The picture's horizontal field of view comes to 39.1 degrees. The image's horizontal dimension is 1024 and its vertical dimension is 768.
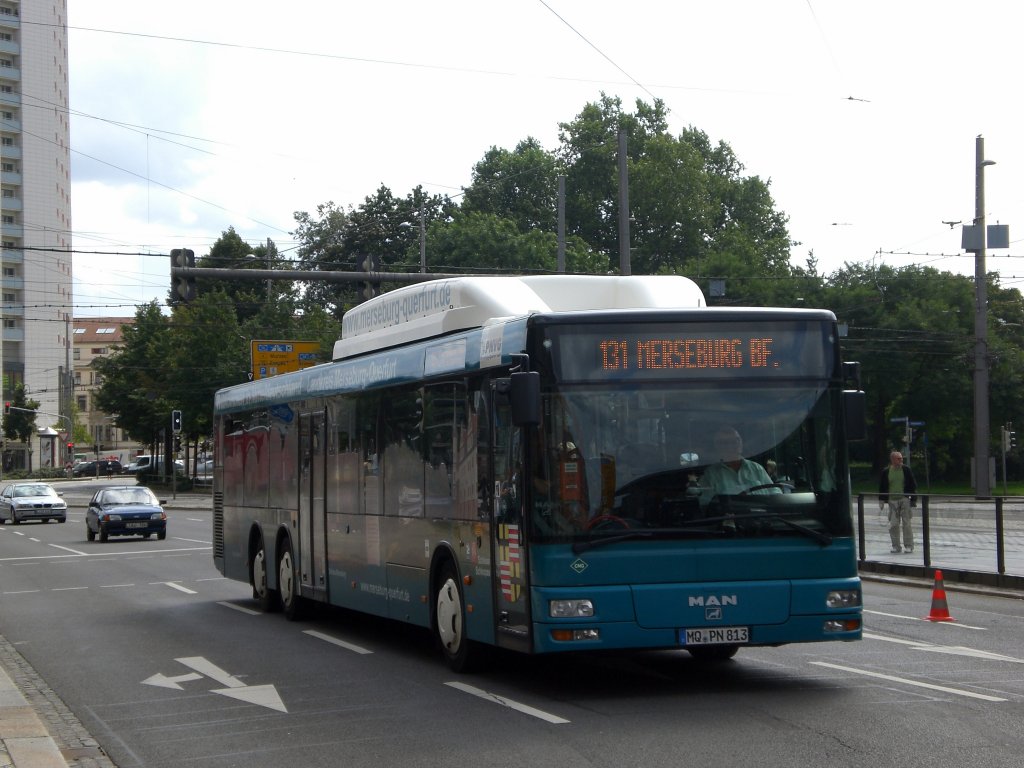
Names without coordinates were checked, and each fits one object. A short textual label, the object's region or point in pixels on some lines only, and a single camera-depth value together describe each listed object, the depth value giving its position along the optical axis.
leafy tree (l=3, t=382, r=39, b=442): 106.88
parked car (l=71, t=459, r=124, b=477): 111.38
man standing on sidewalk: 21.91
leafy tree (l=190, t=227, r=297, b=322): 82.19
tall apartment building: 113.00
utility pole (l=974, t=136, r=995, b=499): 37.16
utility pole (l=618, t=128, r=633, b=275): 25.53
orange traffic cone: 15.14
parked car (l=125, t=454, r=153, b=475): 95.78
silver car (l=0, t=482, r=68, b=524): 52.09
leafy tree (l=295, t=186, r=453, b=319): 79.88
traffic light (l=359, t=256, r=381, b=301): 26.66
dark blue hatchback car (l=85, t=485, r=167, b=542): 37.03
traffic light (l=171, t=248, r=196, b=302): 26.19
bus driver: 9.97
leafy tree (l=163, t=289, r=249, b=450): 68.06
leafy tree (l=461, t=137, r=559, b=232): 81.12
